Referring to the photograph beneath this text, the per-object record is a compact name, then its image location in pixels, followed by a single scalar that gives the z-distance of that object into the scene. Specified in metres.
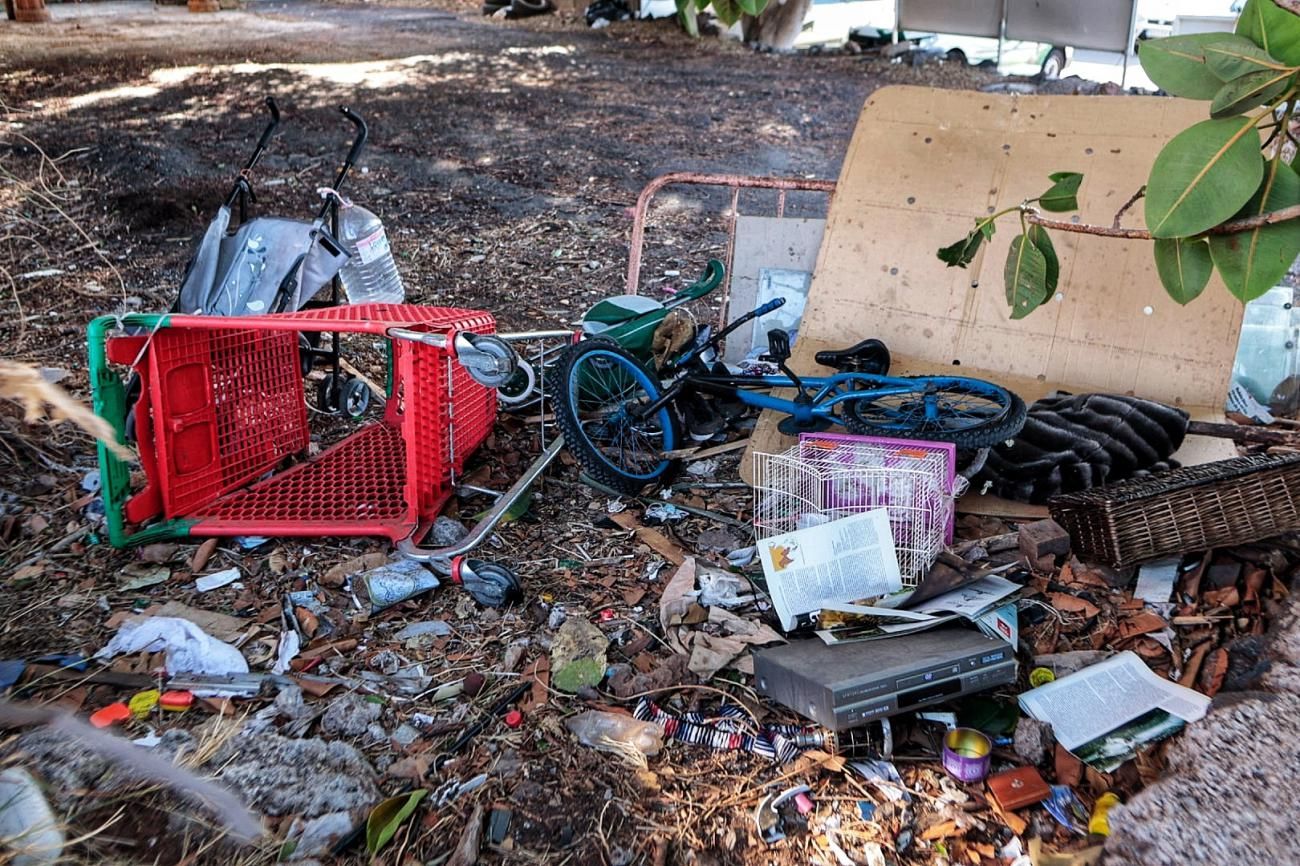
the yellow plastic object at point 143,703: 2.80
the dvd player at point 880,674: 2.60
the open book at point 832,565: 3.22
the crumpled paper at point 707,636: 3.04
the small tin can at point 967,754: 2.60
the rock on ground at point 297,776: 2.42
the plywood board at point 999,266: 4.38
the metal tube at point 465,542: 3.45
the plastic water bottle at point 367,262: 5.02
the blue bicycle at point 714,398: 3.90
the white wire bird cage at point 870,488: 3.41
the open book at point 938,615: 2.96
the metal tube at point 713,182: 4.82
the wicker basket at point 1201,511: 3.16
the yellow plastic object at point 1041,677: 2.94
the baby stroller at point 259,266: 4.21
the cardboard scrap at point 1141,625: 3.13
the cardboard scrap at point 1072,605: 3.22
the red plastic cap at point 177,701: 2.81
